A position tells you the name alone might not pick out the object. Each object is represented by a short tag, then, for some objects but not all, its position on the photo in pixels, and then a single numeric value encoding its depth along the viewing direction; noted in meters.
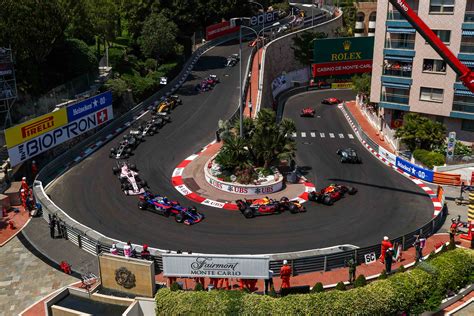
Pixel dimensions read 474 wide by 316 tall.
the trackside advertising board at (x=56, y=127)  42.06
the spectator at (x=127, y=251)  29.37
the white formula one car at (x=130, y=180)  41.22
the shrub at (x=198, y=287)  25.70
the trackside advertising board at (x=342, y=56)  87.00
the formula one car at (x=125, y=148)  49.03
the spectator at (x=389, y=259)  29.28
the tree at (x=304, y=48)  91.69
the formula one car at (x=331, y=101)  76.69
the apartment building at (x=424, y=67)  53.53
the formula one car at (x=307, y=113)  69.06
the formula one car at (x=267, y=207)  37.47
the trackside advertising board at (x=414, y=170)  46.16
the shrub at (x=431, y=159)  47.59
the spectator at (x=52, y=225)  34.69
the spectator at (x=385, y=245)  29.83
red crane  33.78
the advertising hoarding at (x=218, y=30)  92.11
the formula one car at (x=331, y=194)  39.41
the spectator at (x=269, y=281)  26.89
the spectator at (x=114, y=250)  29.84
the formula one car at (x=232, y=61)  81.00
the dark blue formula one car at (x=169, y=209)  36.41
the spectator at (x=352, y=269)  28.00
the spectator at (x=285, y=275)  26.68
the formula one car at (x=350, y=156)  49.72
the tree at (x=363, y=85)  70.94
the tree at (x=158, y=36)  71.06
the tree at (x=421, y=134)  50.25
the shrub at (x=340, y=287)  25.53
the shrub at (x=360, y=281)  25.81
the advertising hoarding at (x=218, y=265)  26.45
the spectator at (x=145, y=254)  29.12
